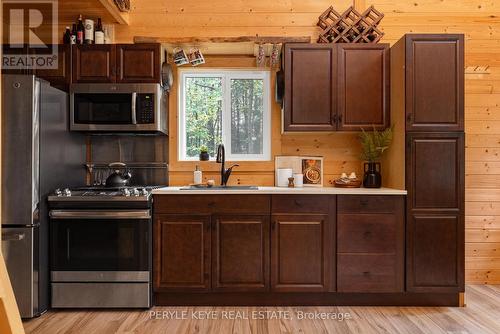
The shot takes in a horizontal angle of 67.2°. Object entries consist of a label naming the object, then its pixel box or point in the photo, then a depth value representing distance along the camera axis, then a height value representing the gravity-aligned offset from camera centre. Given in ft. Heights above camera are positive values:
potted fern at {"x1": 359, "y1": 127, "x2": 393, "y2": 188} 10.32 +0.37
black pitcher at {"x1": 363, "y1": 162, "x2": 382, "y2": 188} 10.55 -0.45
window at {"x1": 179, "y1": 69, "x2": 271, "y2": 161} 11.87 +1.54
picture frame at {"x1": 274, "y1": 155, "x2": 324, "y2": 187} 11.41 -0.13
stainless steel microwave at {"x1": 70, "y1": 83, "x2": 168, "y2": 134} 10.18 +1.46
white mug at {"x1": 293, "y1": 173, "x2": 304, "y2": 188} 10.98 -0.53
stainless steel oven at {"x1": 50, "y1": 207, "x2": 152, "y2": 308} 9.07 -2.33
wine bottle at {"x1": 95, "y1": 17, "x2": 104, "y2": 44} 10.59 +3.51
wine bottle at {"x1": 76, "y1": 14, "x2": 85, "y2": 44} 10.54 +3.66
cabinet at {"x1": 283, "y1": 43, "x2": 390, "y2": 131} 10.34 +2.09
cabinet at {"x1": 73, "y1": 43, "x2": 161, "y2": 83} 10.30 +2.69
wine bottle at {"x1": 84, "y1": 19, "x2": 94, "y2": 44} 10.55 +3.66
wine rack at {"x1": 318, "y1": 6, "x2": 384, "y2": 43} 10.75 +3.92
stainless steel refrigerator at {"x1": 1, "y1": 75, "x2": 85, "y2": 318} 8.38 -0.54
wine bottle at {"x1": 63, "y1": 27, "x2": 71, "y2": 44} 10.54 +3.48
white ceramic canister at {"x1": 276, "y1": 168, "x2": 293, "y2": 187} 11.23 -0.42
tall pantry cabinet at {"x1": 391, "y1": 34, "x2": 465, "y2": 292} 9.37 +0.05
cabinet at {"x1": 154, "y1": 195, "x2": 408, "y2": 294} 9.37 -2.13
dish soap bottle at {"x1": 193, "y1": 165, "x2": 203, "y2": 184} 11.31 -0.45
